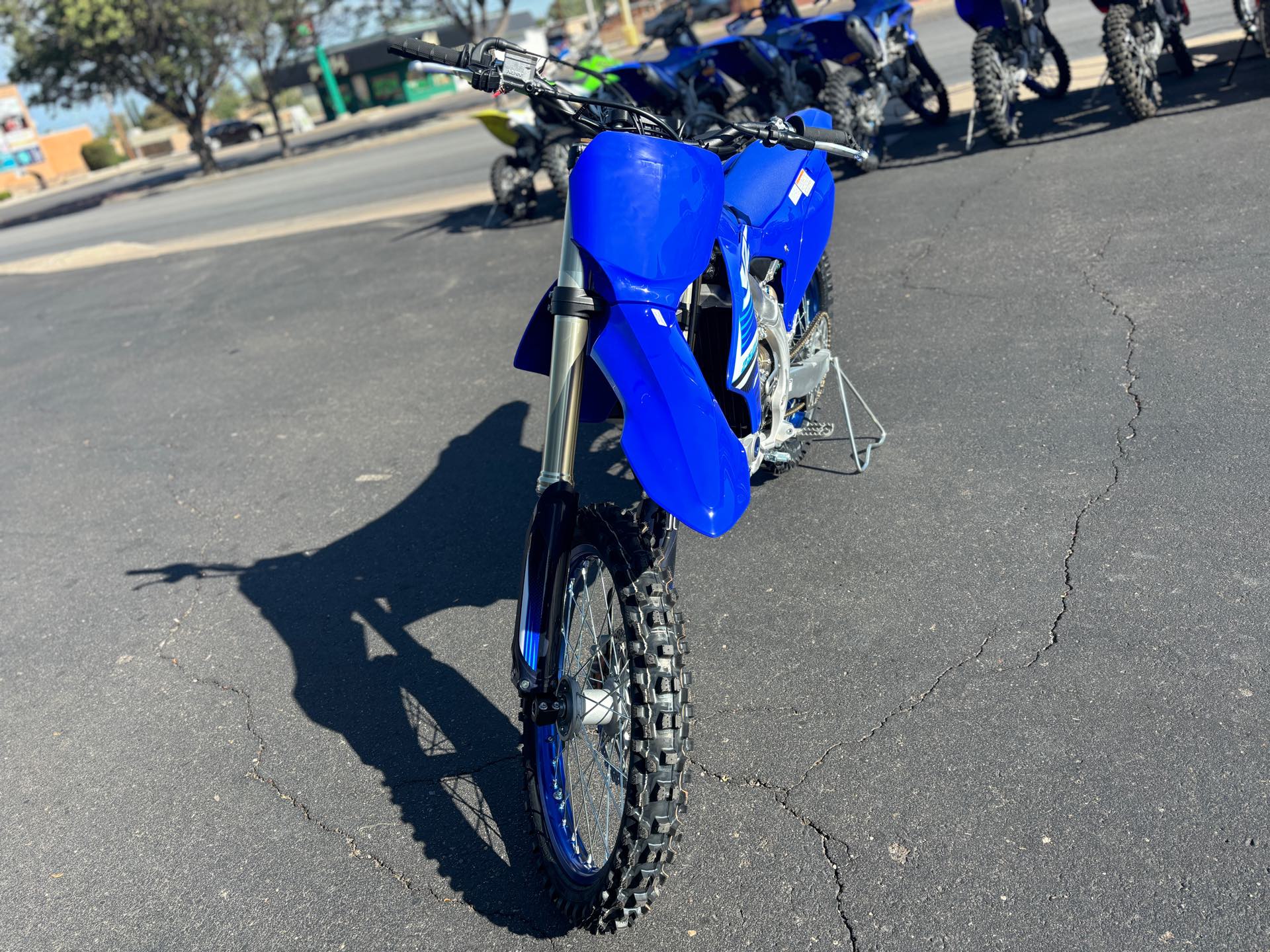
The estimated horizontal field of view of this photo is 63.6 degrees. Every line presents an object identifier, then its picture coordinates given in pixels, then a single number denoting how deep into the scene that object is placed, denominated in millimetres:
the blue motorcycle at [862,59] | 9047
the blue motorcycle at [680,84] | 10250
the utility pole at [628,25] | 33438
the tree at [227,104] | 73281
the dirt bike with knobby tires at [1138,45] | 8281
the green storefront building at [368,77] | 53719
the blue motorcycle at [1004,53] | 8523
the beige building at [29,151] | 45406
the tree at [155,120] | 68188
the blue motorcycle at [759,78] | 9742
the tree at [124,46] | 26453
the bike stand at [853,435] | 4332
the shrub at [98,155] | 55312
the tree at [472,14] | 23156
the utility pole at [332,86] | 52344
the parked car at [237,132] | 51281
